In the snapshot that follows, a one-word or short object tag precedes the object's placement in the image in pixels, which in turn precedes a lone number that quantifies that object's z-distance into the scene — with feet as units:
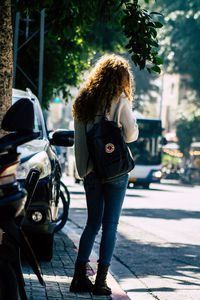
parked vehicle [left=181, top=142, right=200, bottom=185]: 139.13
